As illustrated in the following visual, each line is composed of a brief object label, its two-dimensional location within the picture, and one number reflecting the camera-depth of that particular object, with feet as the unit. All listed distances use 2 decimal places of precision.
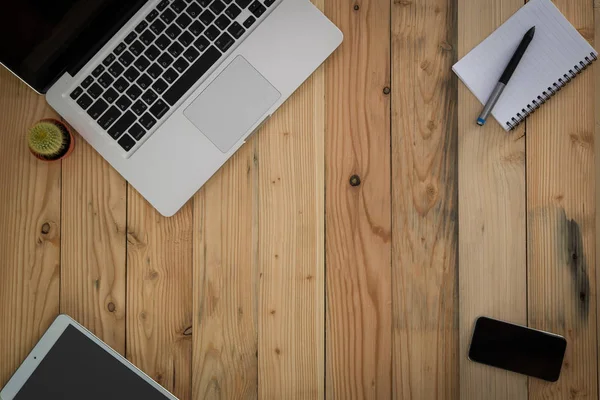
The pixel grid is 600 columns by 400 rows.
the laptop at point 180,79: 2.70
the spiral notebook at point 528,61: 2.85
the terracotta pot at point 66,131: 2.78
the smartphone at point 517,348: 2.84
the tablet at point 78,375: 2.77
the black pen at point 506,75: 2.83
